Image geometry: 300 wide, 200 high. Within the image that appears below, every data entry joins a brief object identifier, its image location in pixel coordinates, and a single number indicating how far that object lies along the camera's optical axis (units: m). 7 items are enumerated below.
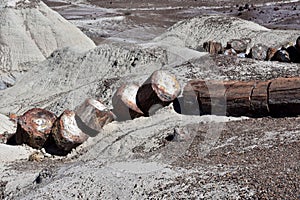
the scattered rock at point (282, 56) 11.77
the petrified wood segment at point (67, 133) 8.37
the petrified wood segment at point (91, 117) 8.45
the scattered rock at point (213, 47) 14.38
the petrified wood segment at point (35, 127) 8.64
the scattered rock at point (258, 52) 12.66
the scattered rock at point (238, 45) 14.65
